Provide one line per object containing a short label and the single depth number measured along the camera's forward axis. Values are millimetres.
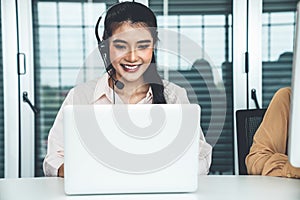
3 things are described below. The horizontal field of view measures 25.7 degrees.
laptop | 1462
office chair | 2129
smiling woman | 2047
